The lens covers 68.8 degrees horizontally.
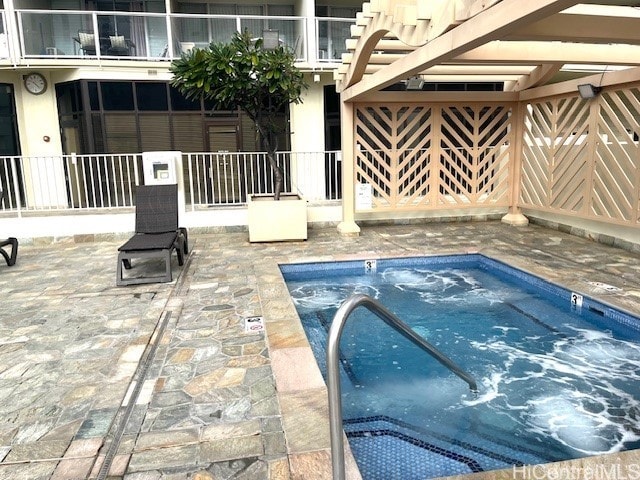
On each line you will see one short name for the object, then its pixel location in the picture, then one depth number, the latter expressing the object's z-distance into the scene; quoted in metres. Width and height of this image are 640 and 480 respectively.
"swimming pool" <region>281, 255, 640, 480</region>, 2.96
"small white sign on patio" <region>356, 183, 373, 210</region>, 8.89
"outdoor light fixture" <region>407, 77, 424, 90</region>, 8.66
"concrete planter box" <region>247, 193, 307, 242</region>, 7.90
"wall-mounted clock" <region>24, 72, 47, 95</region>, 11.07
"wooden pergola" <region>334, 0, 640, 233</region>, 3.82
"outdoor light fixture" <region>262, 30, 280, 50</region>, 10.92
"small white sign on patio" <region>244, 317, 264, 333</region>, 4.18
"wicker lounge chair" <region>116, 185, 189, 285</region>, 6.18
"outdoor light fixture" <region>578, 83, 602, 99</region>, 7.04
